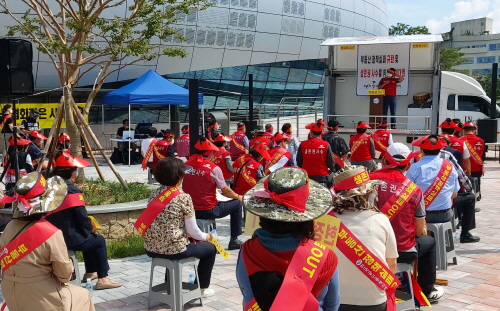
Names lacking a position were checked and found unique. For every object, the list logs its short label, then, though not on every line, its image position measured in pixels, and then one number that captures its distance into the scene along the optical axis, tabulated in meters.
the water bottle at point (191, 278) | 6.40
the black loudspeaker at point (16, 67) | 7.81
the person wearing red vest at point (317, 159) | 9.62
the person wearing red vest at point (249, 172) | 8.51
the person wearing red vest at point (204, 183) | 7.08
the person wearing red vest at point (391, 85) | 16.45
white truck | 15.70
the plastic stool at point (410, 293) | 4.73
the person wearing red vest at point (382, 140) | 12.75
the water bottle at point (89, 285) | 6.13
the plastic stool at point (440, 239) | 6.46
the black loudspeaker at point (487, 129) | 15.10
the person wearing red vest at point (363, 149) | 11.68
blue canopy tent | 18.34
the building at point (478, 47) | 107.25
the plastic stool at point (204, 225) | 7.27
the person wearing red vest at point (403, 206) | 4.65
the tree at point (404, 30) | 54.94
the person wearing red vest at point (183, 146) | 13.64
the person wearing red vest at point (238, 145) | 13.56
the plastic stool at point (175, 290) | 5.23
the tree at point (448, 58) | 58.88
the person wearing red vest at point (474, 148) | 9.66
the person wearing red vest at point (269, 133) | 12.22
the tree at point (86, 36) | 9.35
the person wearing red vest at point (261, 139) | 11.39
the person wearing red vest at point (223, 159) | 9.49
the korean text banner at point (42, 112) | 17.61
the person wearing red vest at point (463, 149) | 9.19
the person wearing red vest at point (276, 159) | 9.56
